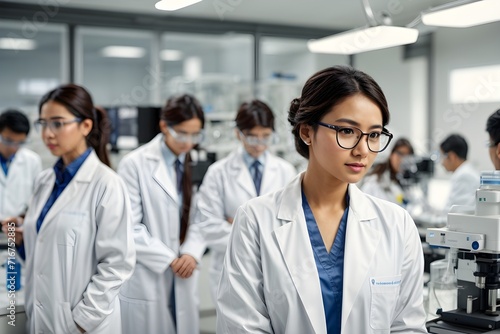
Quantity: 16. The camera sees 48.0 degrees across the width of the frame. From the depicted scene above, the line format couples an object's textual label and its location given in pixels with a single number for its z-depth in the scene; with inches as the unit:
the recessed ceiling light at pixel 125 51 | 242.1
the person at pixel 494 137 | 80.3
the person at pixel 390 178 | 169.2
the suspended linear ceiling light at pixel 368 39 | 98.5
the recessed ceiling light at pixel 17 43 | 214.7
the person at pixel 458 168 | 173.5
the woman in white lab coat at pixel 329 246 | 56.6
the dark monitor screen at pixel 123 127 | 186.7
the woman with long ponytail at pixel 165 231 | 101.3
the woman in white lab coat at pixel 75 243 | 78.3
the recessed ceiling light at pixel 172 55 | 251.6
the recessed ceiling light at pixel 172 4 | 79.0
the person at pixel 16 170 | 146.5
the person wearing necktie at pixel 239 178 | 115.0
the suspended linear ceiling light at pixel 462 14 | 79.2
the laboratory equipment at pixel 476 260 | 69.4
